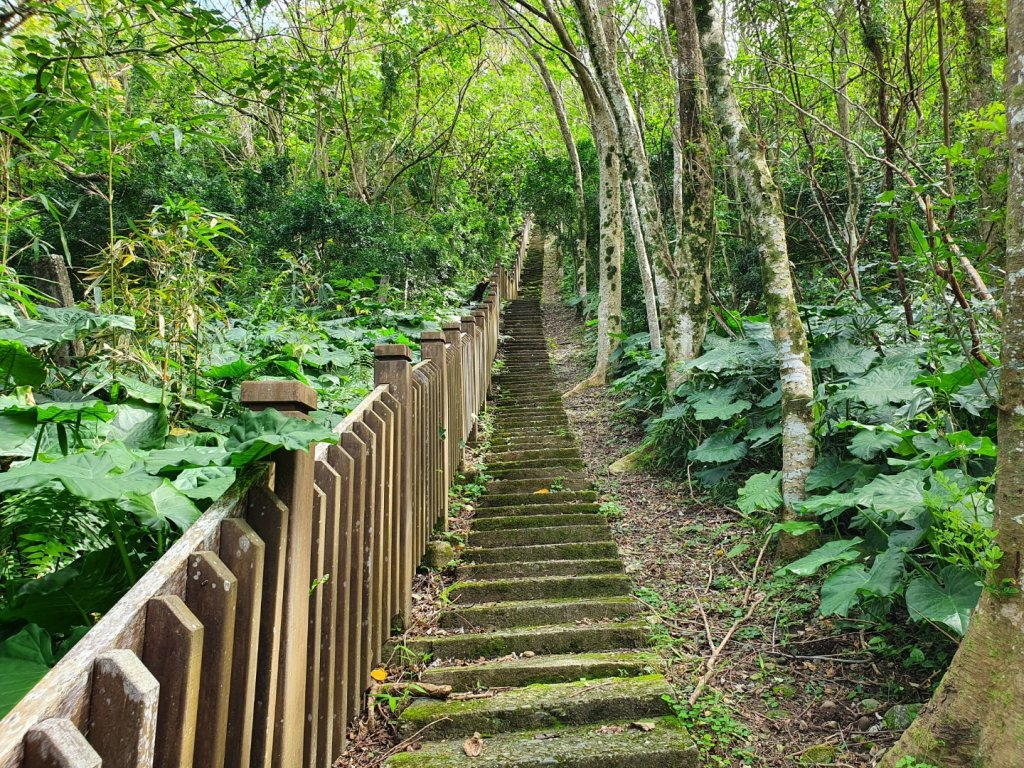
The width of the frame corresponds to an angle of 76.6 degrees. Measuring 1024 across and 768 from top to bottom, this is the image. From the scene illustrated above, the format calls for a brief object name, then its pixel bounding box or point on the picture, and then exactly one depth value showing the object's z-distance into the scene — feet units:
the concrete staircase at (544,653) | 8.12
